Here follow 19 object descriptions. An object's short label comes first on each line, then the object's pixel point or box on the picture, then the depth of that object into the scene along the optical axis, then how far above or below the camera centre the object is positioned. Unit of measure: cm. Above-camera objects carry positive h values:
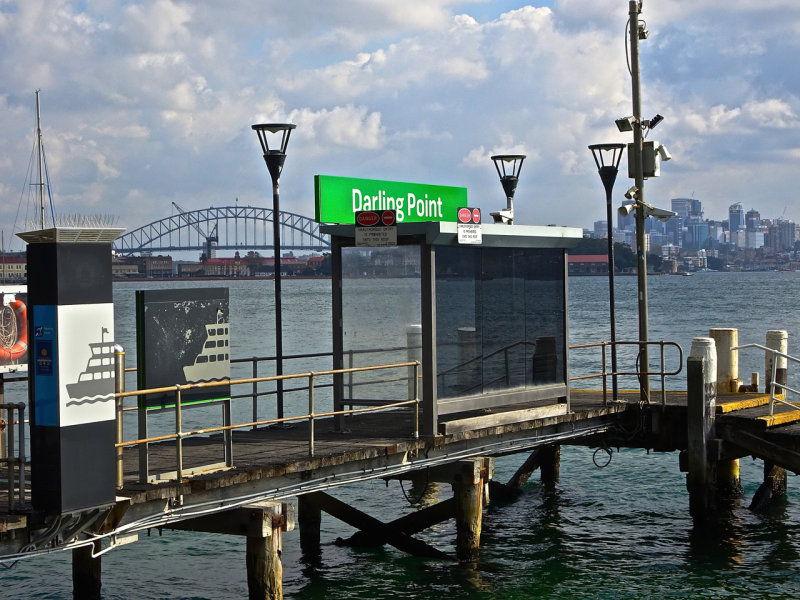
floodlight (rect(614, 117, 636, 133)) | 2019 +298
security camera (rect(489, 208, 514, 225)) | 1720 +121
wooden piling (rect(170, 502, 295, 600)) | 1212 -239
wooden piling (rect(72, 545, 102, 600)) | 1383 -323
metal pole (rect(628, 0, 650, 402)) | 2000 +223
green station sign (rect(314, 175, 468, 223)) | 1467 +132
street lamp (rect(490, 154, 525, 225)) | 2367 +251
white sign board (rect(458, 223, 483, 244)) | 1488 +84
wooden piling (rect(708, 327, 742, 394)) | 1992 -113
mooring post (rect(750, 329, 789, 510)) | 1970 -301
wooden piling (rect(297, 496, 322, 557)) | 1706 -326
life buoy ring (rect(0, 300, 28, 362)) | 1306 -38
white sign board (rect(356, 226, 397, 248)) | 1452 +80
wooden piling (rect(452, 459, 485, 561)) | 1513 -270
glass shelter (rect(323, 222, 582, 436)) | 1470 -23
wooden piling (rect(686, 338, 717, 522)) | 1738 -182
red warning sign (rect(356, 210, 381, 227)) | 1462 +102
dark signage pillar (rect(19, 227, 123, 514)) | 988 -49
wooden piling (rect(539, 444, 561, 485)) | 2278 -329
